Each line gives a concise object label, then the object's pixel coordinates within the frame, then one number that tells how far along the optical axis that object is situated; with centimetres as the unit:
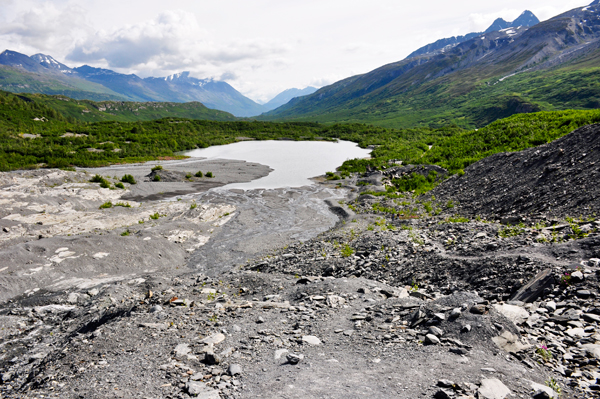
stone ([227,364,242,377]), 678
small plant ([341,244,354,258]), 1691
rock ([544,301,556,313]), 820
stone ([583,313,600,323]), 738
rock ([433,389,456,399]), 537
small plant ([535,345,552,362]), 648
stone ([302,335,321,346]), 822
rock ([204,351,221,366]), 721
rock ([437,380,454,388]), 569
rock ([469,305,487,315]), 777
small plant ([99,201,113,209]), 2921
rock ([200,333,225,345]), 823
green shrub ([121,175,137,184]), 4113
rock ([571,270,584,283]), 880
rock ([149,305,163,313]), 1069
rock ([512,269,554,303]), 907
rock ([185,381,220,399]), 602
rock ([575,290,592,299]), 826
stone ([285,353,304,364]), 718
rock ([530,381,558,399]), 526
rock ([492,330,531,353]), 680
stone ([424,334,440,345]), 732
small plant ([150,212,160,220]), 2719
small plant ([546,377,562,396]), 554
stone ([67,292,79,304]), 1411
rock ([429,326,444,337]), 754
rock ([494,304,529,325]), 777
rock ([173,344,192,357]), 771
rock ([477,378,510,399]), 532
